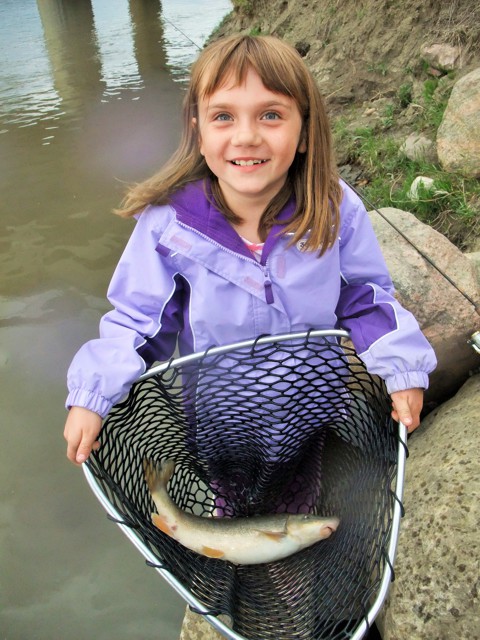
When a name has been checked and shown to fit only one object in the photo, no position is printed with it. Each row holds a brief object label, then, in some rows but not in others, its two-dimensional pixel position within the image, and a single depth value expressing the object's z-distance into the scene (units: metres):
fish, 1.47
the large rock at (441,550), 1.35
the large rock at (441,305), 2.08
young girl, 1.41
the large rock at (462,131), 3.26
